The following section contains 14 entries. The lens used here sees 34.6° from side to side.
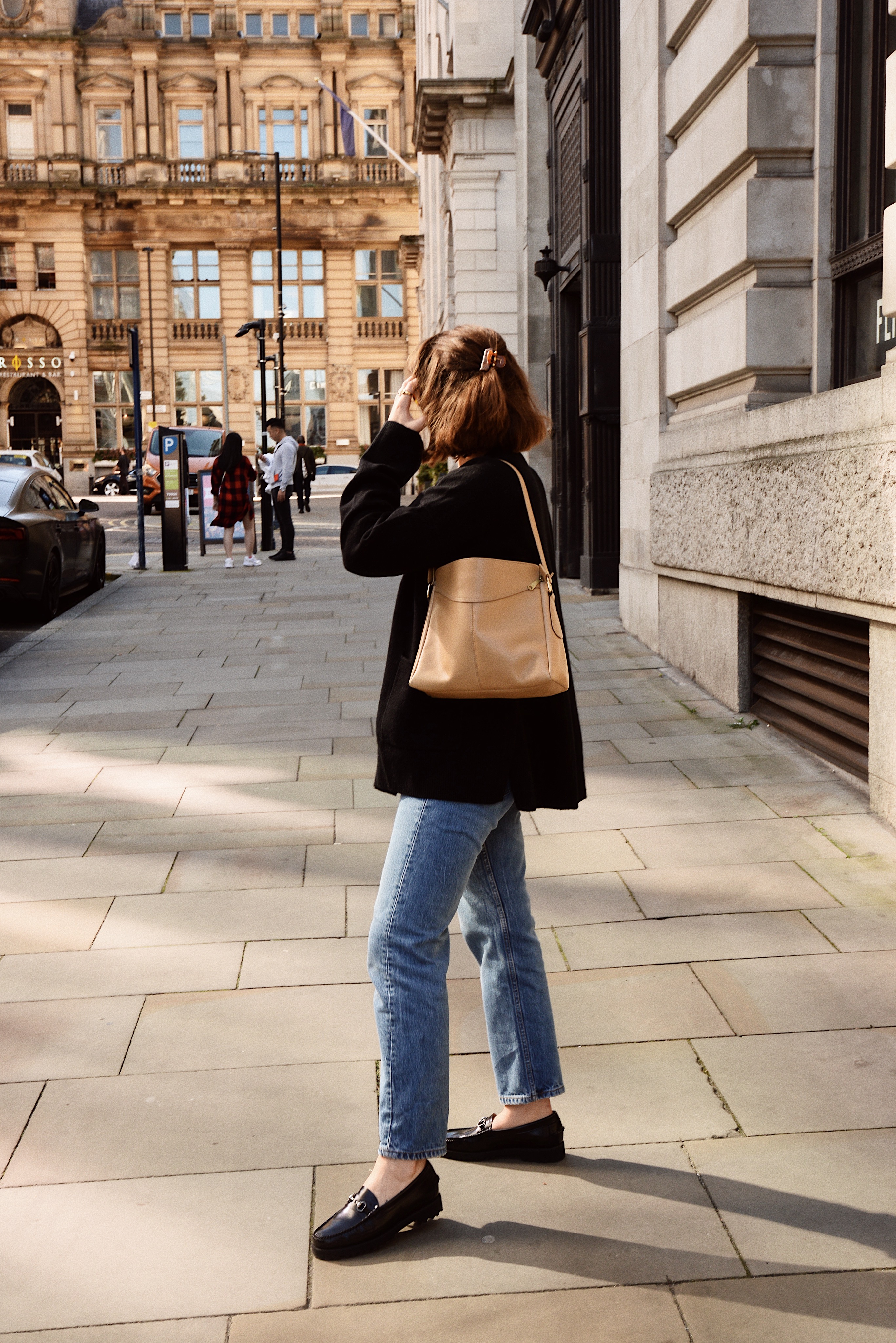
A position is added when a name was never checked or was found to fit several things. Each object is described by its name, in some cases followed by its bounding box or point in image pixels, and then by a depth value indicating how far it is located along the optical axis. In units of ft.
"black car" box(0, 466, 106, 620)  43.06
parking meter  60.90
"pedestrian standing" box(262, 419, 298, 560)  66.69
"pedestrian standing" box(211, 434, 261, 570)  59.98
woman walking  8.70
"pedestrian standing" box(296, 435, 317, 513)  110.42
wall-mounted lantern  50.14
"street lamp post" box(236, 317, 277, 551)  75.36
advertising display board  75.46
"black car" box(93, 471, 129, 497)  181.98
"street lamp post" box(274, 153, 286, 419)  118.21
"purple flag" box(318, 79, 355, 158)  138.00
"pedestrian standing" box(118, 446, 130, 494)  156.76
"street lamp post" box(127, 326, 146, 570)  61.36
